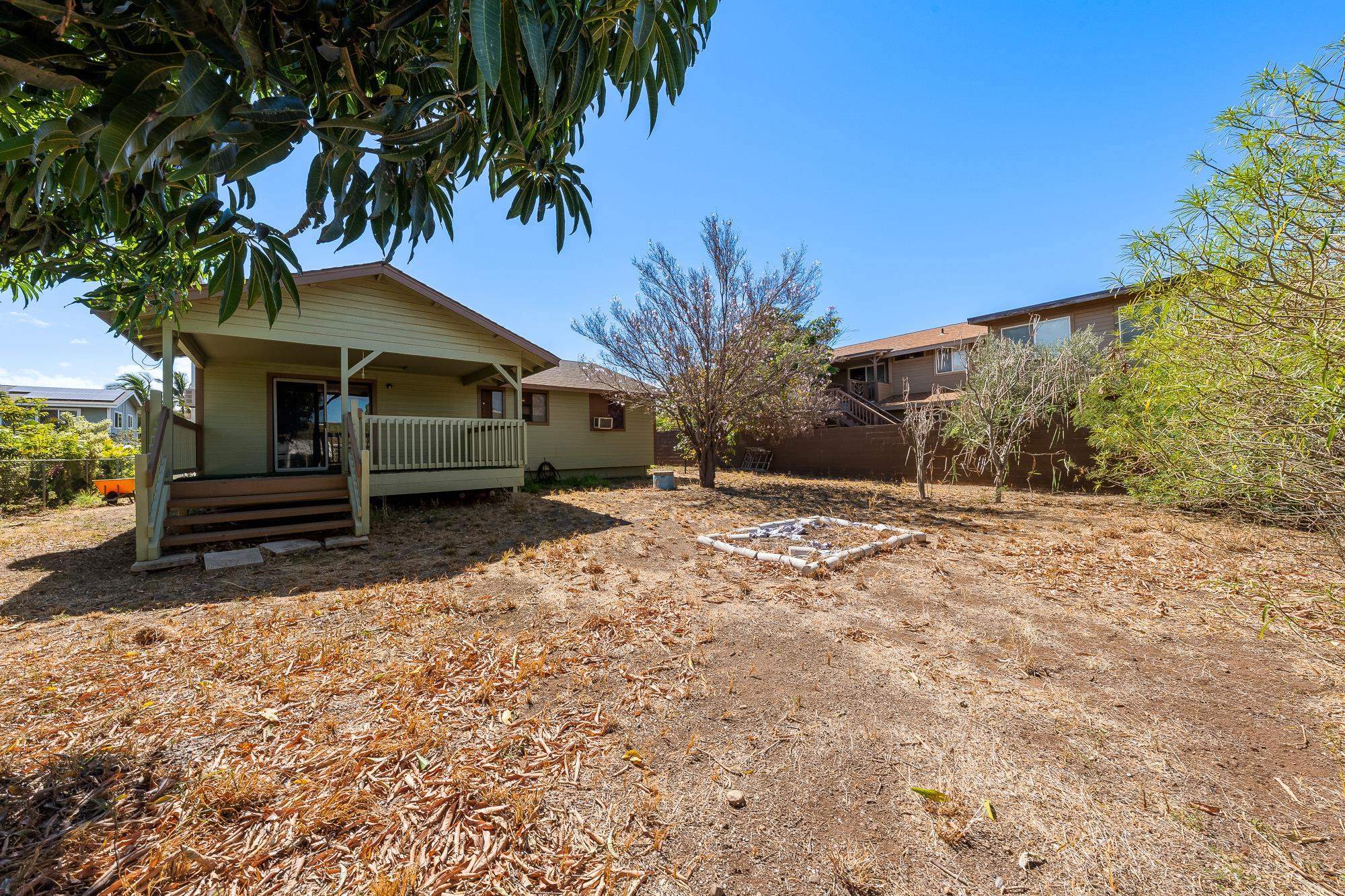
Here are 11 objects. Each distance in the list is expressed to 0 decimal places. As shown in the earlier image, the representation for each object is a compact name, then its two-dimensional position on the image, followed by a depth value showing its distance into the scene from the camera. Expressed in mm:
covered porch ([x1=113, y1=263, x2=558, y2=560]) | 6098
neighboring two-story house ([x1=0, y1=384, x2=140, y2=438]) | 29406
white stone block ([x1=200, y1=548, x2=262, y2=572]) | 5113
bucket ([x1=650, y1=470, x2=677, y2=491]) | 11627
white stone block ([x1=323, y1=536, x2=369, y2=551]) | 6070
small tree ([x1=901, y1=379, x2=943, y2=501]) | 9812
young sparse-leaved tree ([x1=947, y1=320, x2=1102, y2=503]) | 9773
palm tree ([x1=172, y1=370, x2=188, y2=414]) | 17797
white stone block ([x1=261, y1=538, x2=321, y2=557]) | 5730
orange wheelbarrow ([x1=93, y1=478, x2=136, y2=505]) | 10805
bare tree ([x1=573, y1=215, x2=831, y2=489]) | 10805
